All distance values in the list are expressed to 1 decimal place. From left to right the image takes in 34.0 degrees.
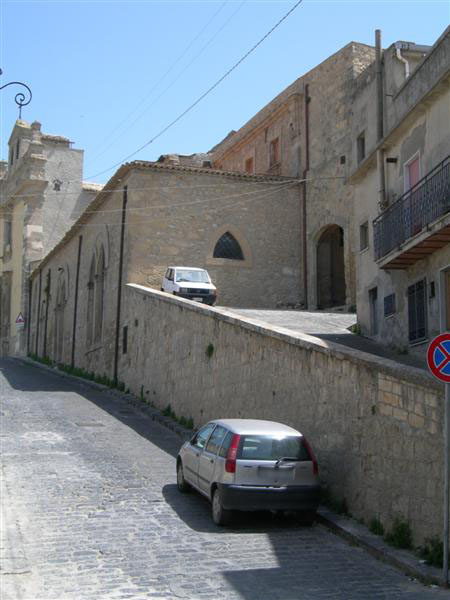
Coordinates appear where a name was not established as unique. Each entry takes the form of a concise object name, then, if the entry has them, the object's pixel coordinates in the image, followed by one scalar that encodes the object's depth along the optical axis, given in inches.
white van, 949.8
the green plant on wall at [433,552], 312.1
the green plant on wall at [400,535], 338.0
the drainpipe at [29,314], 1801.4
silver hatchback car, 374.0
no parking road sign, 306.5
